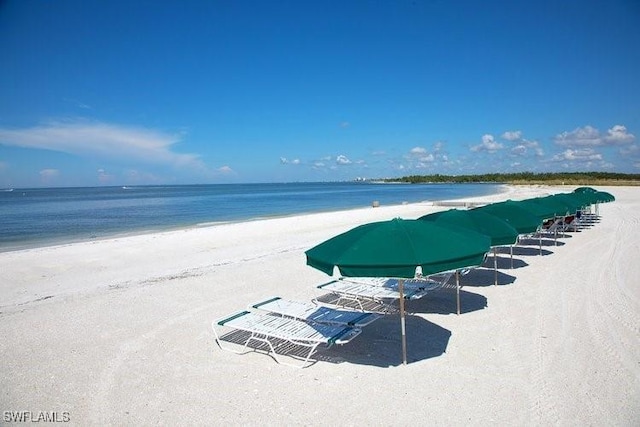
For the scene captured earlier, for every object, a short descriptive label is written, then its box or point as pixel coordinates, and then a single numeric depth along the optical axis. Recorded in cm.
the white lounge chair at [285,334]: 495
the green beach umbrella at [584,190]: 1762
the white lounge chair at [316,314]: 538
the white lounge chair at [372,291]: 680
